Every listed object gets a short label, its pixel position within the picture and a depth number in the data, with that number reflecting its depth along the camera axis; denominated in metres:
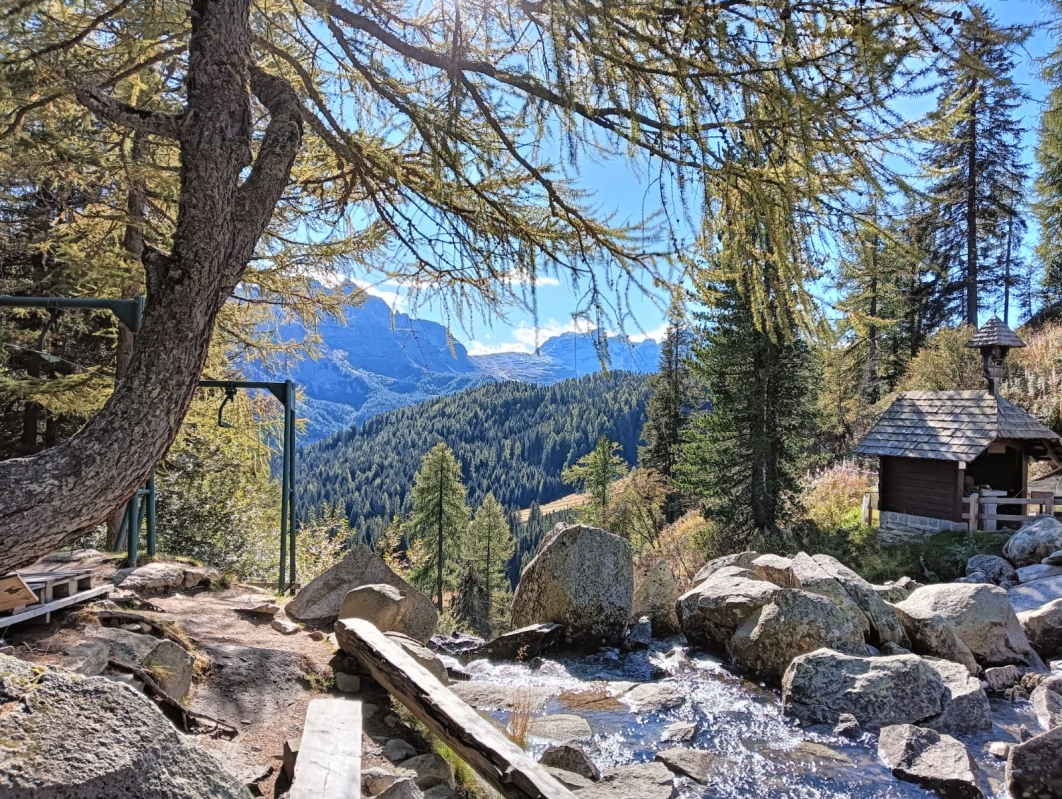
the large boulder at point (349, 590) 7.15
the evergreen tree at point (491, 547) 41.25
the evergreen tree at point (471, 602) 34.78
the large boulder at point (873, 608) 9.00
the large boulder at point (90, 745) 1.77
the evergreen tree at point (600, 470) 35.16
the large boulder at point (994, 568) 11.95
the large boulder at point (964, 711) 6.63
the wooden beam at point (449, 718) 3.44
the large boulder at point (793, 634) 8.11
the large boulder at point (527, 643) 9.33
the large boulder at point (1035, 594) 10.51
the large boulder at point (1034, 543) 11.98
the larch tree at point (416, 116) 2.79
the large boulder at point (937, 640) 8.46
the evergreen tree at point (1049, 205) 21.70
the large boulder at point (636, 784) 4.95
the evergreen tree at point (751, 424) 16.53
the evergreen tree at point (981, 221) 26.73
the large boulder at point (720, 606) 9.27
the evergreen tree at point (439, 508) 33.16
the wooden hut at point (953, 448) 14.12
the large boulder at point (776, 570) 10.38
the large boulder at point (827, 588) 8.87
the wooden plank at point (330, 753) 3.14
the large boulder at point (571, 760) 5.36
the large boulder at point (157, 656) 4.08
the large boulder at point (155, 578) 6.43
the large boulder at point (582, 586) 9.80
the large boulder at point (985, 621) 8.72
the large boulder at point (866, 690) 6.64
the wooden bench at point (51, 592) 4.29
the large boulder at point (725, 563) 11.86
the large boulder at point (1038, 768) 4.44
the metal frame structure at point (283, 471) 5.99
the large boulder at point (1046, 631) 9.23
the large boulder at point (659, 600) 10.91
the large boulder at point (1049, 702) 6.84
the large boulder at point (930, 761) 5.36
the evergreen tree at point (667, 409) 31.62
